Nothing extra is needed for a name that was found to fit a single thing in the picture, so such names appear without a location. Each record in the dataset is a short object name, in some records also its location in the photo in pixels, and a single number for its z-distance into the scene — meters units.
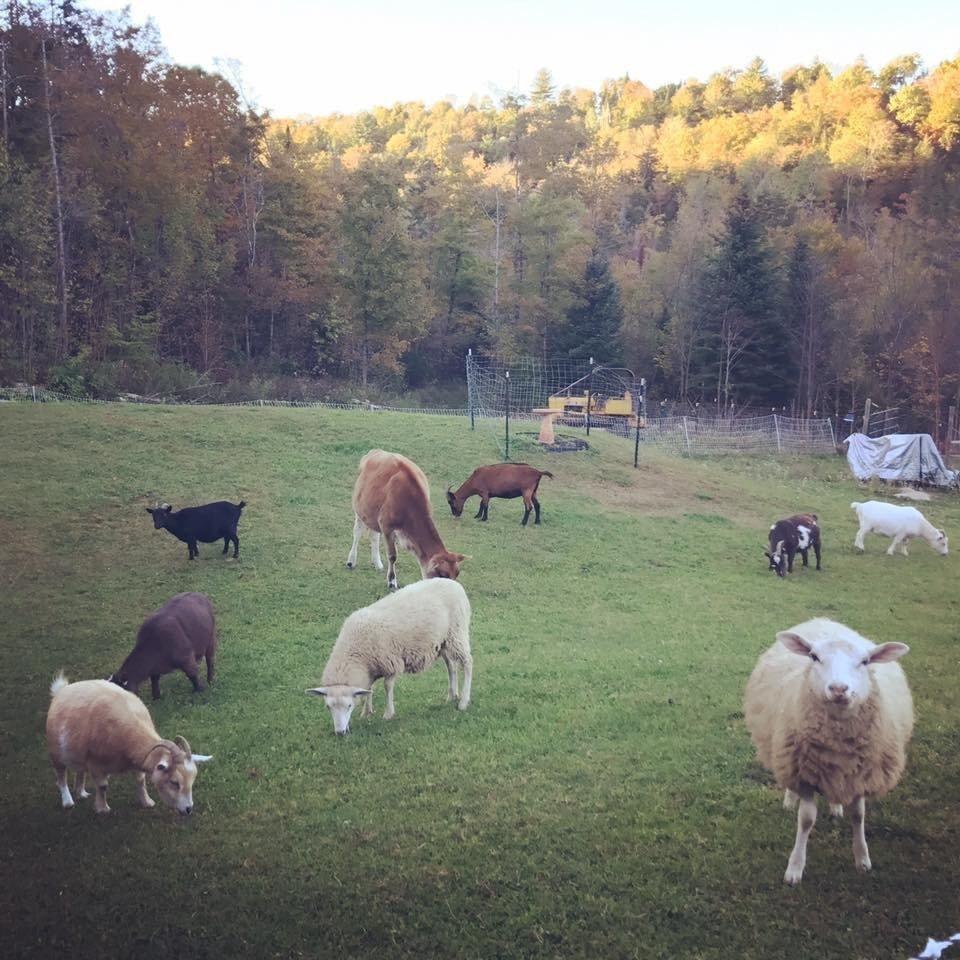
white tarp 21.48
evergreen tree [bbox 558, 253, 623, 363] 39.78
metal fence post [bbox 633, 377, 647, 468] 19.12
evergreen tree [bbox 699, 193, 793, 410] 36.59
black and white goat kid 12.34
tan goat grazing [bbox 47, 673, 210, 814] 5.01
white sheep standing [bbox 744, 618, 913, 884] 4.47
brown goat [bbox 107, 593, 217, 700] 6.77
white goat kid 13.96
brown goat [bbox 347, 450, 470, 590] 10.00
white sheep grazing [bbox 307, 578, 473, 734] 6.46
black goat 11.24
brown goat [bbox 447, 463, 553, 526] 14.55
